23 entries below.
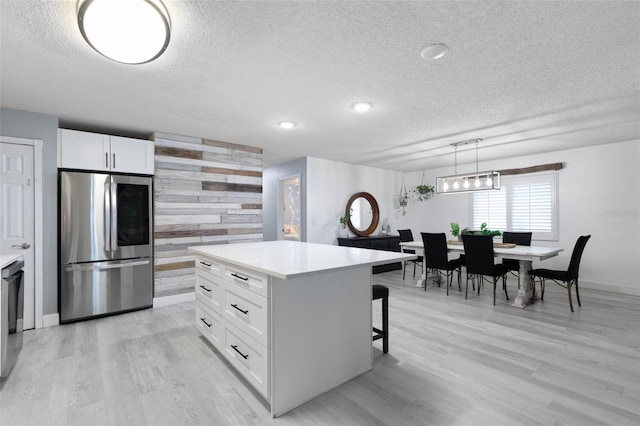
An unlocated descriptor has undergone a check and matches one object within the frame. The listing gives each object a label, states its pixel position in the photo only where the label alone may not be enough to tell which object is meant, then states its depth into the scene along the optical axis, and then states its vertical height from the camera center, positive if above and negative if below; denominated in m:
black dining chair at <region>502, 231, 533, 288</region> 4.62 -0.48
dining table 3.86 -0.59
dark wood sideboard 6.07 -0.65
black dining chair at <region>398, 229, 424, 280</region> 6.27 -0.51
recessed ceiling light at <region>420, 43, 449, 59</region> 2.02 +1.13
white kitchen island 1.79 -0.72
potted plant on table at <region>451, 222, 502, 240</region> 4.56 -0.33
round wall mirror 6.56 -0.02
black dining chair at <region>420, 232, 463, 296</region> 4.63 -0.67
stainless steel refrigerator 3.38 -0.37
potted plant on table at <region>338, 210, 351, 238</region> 6.27 -0.24
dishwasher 2.14 -0.78
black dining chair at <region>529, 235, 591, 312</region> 3.73 -0.78
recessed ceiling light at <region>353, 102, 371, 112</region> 3.07 +1.12
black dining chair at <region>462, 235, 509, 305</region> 4.06 -0.63
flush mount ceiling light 1.53 +1.03
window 5.36 +0.12
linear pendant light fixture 4.41 +0.48
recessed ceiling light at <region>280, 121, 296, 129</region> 3.67 +1.12
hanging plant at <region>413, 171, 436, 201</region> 6.92 +0.50
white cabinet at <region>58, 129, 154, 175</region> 3.44 +0.75
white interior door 3.10 +0.05
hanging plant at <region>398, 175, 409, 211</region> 7.46 +0.38
